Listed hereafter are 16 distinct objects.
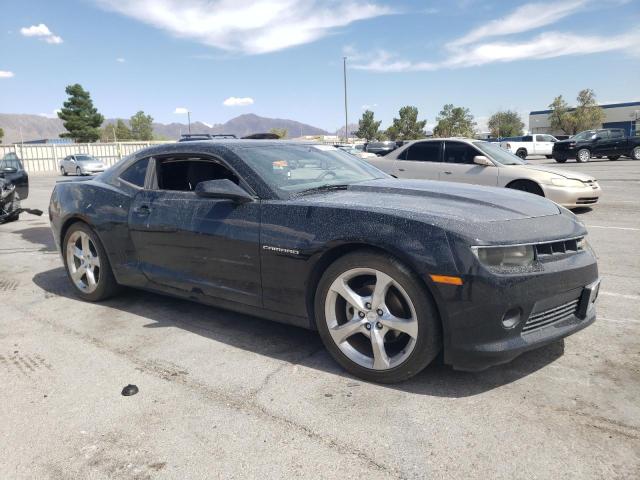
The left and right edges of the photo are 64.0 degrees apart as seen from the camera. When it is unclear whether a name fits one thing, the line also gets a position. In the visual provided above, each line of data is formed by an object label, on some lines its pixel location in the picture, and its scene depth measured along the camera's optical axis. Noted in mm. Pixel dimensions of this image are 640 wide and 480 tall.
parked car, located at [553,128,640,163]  25141
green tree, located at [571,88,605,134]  70938
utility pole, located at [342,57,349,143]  46022
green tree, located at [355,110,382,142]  72375
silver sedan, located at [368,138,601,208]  8969
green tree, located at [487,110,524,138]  88062
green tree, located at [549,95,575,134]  72812
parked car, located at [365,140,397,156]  29573
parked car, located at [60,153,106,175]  32250
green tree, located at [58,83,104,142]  69062
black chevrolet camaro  2617
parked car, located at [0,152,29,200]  10231
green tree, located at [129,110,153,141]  109562
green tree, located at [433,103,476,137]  74062
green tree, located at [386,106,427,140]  69812
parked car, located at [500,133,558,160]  34281
